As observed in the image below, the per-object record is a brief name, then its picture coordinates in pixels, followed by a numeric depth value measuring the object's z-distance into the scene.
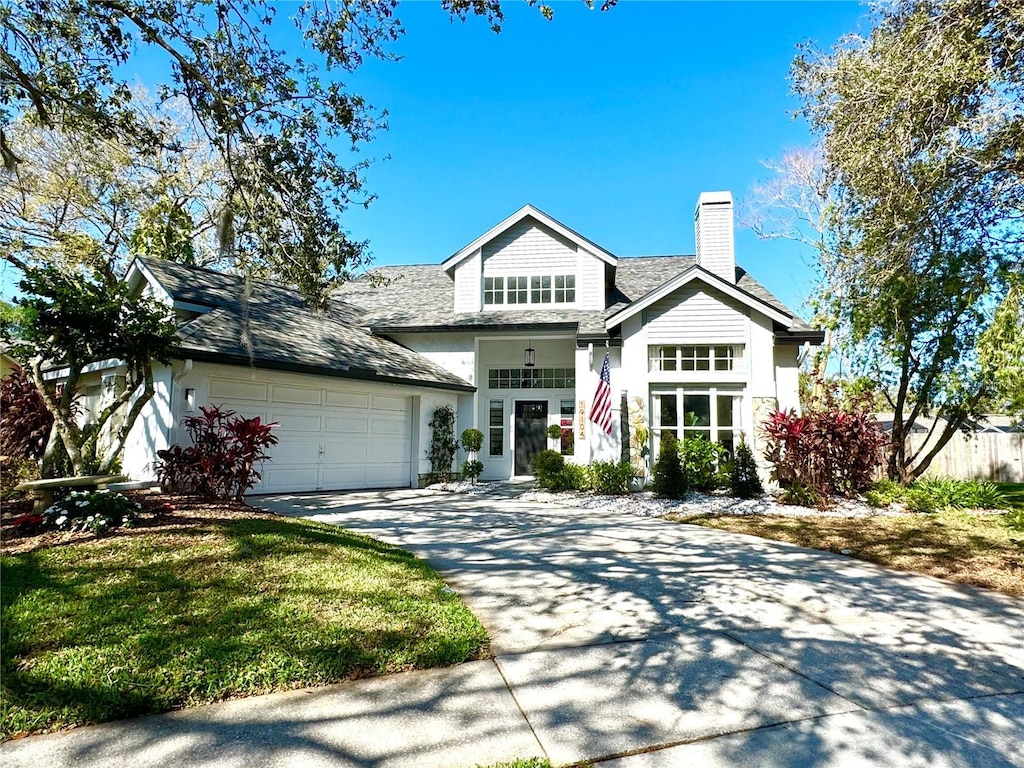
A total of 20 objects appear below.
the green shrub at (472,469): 13.68
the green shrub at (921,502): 9.69
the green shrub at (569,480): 12.34
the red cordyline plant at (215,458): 8.50
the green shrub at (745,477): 11.27
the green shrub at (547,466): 12.47
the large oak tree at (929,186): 6.81
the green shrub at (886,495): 10.12
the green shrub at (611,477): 11.86
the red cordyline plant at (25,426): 11.03
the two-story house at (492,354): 10.79
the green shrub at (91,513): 5.83
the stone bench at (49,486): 6.16
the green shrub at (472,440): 14.08
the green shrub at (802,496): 10.19
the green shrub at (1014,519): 7.13
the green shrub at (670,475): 11.17
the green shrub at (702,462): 11.98
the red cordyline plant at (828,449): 10.36
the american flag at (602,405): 12.27
